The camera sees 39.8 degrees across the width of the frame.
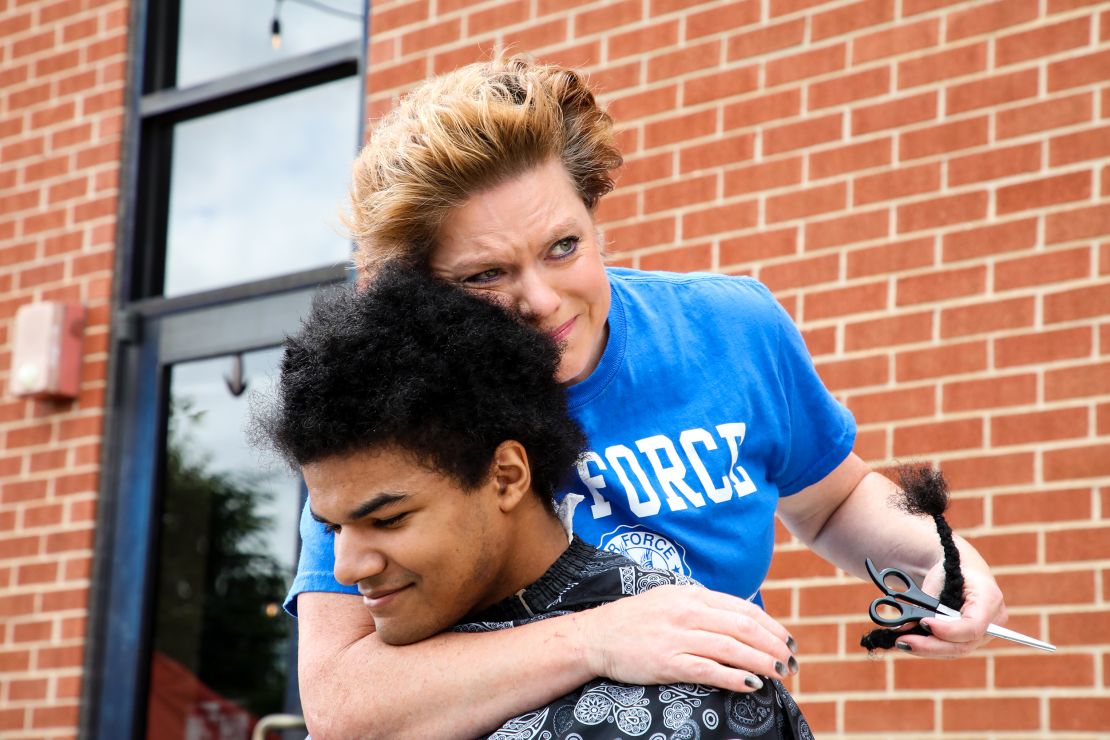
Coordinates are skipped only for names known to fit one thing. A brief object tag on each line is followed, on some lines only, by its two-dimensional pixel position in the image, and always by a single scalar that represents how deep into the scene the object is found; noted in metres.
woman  1.95
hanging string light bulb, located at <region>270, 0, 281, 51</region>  5.26
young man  1.91
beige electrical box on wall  5.13
